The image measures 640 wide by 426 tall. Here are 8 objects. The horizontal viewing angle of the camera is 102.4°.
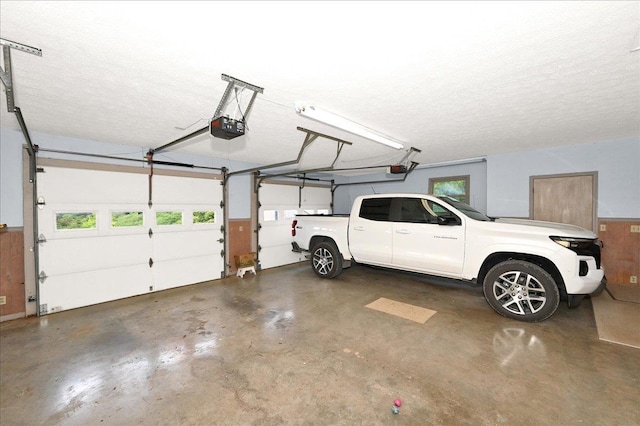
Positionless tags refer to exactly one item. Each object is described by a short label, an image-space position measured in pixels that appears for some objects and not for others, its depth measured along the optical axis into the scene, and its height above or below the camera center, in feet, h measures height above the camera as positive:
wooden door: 16.39 +0.70
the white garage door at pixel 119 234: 13.35 -1.43
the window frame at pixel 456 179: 22.24 +2.58
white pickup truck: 11.30 -2.10
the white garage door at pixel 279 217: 22.54 -0.62
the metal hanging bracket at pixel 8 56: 5.88 +3.79
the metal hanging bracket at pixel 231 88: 7.74 +3.91
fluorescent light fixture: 9.42 +3.70
